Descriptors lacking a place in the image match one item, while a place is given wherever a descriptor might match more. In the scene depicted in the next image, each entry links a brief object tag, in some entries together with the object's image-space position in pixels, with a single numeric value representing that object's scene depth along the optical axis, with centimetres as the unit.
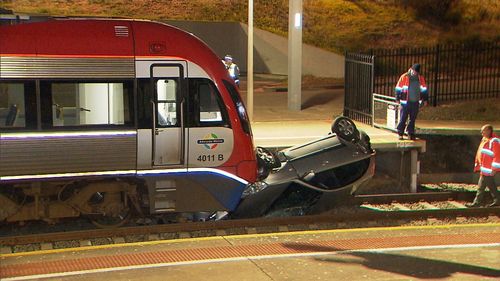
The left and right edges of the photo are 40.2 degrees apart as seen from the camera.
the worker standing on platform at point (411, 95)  1384
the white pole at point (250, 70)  1719
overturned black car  1029
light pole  2027
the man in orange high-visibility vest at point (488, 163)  1153
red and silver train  867
